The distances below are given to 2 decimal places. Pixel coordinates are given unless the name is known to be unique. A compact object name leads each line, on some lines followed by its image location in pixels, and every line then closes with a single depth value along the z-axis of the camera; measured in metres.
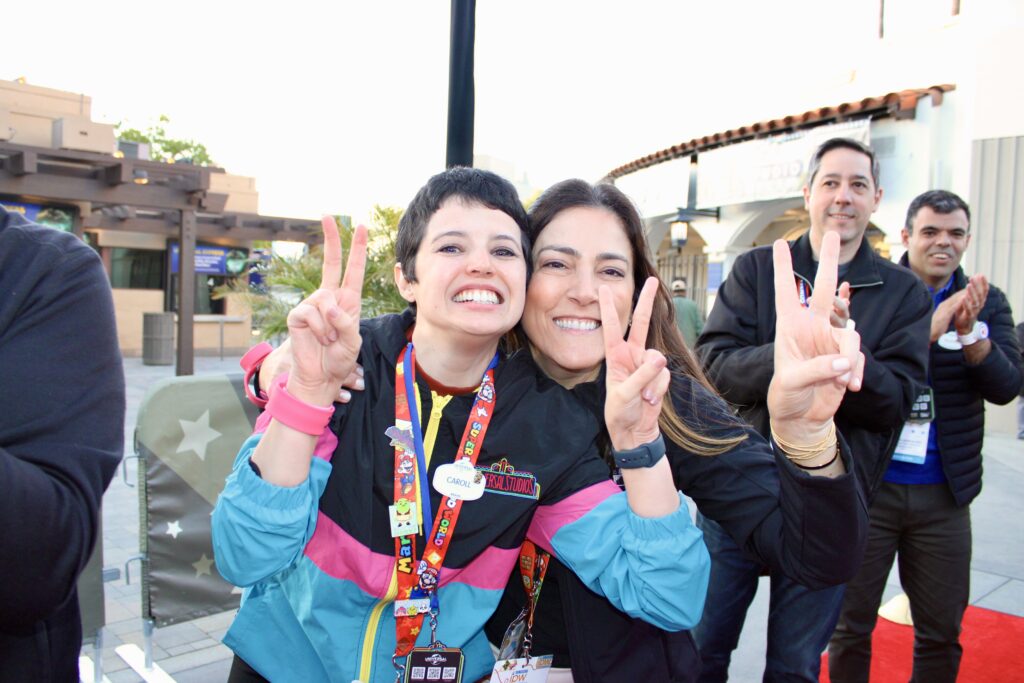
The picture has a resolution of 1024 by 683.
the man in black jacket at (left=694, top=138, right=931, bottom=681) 2.61
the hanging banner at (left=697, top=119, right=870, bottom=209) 10.27
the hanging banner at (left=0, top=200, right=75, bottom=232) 15.88
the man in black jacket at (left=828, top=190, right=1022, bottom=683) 3.09
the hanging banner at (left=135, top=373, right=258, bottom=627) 3.17
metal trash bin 17.53
